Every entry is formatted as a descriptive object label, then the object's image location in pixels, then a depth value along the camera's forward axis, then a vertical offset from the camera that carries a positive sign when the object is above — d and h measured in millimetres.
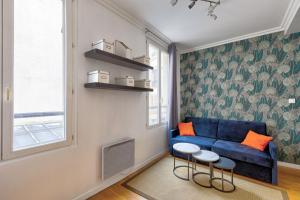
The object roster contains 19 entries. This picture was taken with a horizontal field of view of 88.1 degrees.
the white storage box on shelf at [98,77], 1924 +310
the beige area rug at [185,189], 2074 -1273
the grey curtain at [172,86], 3715 +362
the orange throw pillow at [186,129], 3668 -679
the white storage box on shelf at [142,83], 2700 +311
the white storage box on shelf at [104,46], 1982 +727
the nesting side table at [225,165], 2184 -921
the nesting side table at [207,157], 2260 -849
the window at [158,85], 3339 +372
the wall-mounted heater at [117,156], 2180 -840
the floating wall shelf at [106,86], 1936 +198
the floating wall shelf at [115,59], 1958 +597
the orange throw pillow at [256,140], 2736 -736
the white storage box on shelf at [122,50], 2348 +789
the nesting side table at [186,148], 2434 -784
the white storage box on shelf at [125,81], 2369 +310
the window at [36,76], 1422 +266
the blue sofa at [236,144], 2436 -841
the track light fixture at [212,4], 2136 +1360
